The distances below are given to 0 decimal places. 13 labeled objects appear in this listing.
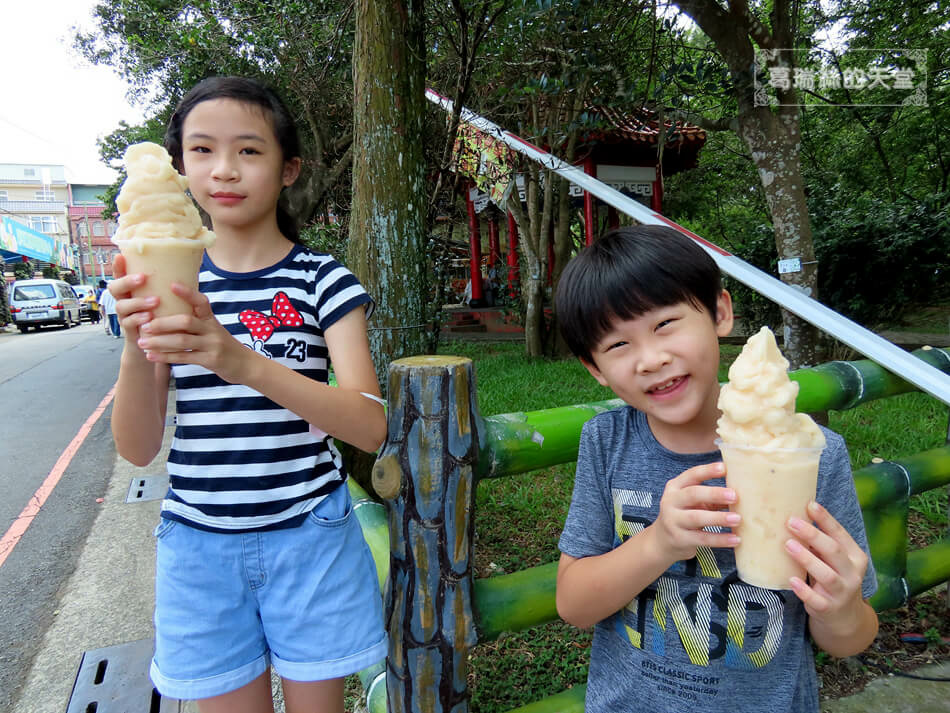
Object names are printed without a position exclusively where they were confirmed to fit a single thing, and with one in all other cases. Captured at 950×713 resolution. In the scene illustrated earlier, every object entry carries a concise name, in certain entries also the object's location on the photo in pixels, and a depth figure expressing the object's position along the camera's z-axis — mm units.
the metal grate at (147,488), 4316
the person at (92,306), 25053
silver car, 19703
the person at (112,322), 12589
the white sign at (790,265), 3582
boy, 1051
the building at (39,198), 46188
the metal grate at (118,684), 2229
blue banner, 26203
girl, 1186
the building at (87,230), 45250
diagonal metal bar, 1732
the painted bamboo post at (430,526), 1243
